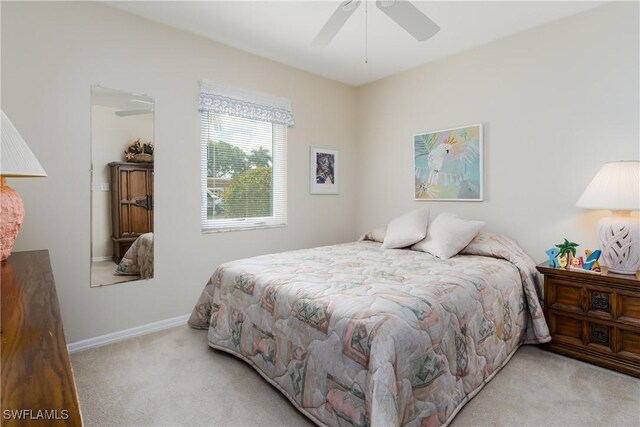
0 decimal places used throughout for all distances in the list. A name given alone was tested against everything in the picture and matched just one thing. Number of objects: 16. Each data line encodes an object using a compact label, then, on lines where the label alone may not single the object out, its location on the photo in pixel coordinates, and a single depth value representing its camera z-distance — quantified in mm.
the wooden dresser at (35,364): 503
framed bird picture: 3324
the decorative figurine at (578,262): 2436
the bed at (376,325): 1470
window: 3236
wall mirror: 2605
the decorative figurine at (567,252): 2477
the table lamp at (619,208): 2227
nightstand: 2152
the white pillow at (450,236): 2834
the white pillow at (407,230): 3109
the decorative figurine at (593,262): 2351
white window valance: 3154
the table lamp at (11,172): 1462
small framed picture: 4008
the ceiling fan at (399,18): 1815
